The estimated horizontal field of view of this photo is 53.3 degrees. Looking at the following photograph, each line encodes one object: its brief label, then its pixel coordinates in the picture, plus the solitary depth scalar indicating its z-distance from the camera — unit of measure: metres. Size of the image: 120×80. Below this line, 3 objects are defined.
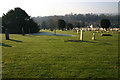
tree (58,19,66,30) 55.13
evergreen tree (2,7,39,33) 37.00
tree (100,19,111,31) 47.14
